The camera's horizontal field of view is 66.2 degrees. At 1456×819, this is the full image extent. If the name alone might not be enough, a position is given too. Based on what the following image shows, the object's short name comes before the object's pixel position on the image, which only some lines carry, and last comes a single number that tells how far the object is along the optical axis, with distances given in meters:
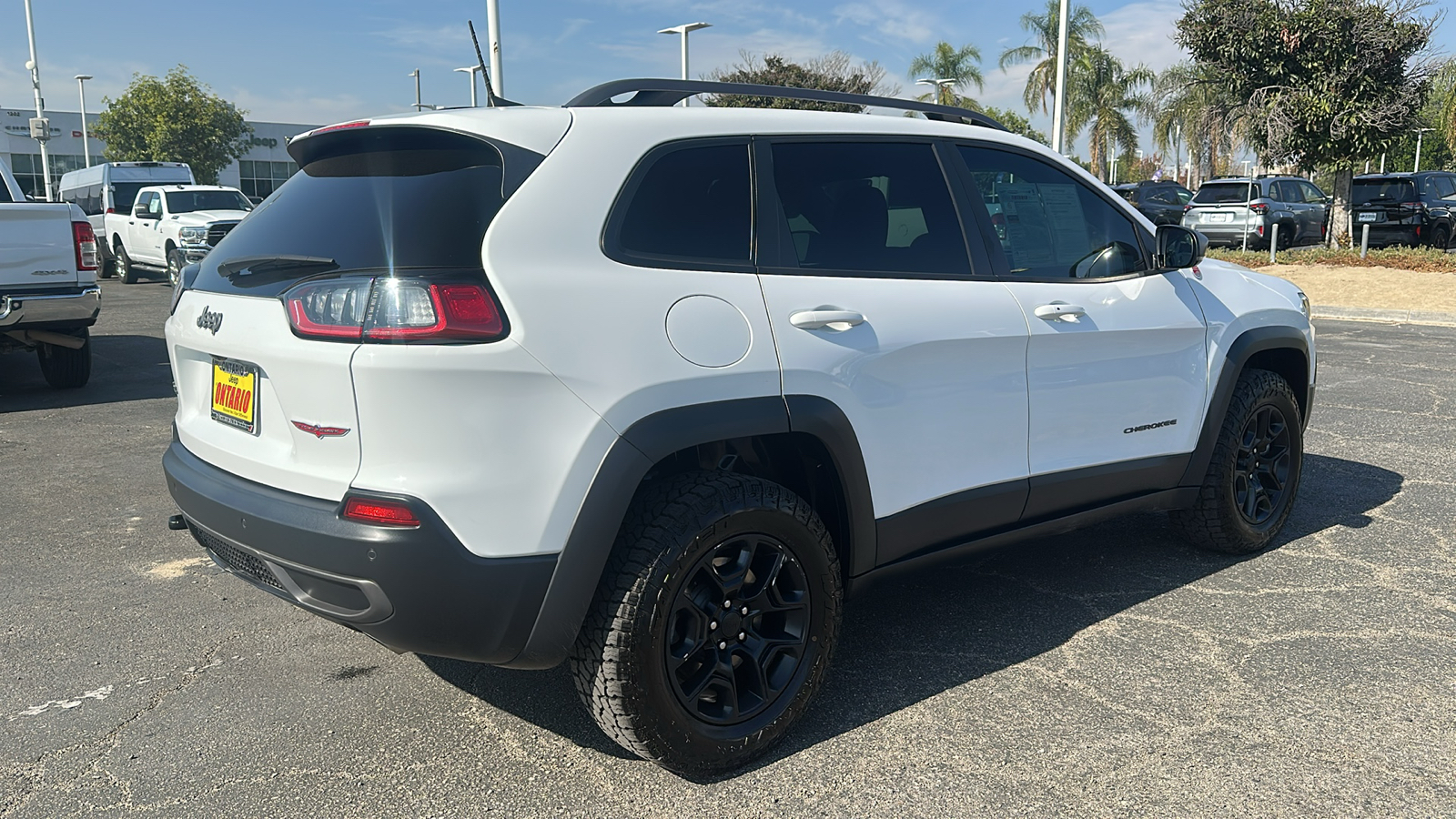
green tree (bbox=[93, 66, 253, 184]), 45.09
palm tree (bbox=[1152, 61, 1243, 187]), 20.78
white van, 21.31
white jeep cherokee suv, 2.49
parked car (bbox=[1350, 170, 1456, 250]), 21.69
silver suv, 21.14
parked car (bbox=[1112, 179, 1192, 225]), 26.41
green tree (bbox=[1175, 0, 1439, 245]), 18.28
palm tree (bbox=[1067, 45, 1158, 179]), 45.31
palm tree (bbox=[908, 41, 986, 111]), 45.03
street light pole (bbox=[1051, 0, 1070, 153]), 19.66
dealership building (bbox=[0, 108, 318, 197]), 52.09
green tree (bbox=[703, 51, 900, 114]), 30.92
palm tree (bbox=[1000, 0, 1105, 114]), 43.88
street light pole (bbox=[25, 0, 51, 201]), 39.00
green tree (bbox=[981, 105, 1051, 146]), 43.62
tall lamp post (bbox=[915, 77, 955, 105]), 43.12
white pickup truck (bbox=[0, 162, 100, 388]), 7.66
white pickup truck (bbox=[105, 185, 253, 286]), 17.80
